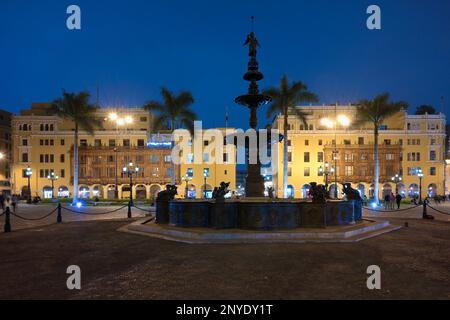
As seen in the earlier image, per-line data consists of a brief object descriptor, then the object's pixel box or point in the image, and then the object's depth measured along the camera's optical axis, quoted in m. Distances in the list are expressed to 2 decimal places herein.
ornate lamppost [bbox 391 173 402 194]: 49.40
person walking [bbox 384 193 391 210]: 29.07
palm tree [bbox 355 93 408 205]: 32.38
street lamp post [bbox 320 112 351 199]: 53.75
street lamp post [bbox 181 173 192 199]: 50.03
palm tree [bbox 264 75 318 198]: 30.06
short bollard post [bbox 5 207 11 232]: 13.82
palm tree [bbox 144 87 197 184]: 31.02
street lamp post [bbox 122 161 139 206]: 50.56
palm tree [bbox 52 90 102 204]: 35.12
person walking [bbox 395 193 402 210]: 28.77
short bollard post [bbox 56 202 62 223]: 17.69
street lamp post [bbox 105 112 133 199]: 52.72
